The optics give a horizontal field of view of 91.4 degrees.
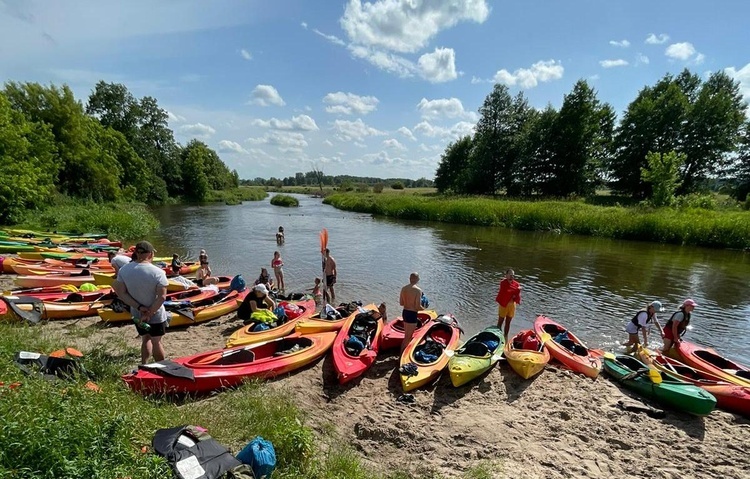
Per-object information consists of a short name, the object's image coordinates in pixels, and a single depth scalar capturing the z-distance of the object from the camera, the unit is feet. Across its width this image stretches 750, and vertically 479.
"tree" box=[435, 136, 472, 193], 198.39
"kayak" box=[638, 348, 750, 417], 22.04
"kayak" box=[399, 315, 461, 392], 22.90
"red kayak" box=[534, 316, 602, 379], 26.06
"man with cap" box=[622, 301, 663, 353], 29.66
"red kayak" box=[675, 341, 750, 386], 25.05
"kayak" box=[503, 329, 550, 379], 24.94
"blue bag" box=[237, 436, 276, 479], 12.21
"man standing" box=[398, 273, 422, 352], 25.88
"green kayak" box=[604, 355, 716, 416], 21.08
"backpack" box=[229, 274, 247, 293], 38.42
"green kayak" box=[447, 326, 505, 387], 23.41
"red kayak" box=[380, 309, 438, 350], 28.73
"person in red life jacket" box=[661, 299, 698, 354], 28.27
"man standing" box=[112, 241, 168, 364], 19.48
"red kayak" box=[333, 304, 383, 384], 23.39
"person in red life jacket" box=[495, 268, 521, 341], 31.48
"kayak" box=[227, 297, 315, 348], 26.54
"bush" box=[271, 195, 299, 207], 195.14
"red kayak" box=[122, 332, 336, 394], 18.78
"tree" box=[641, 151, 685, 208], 101.30
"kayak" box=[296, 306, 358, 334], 29.42
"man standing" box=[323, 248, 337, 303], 39.65
